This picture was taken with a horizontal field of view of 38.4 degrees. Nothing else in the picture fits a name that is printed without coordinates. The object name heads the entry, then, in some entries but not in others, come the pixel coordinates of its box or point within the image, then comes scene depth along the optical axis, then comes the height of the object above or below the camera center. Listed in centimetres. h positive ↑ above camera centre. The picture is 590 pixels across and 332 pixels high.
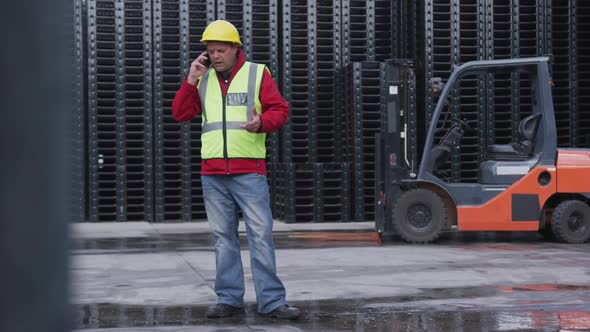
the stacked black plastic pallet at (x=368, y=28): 1292 +200
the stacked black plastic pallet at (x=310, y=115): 1277 +67
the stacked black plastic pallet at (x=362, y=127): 1266 +48
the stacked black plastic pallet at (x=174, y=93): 1295 +101
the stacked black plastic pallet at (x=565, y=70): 1241 +130
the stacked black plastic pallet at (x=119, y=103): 1284 +85
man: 478 +2
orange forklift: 957 -29
